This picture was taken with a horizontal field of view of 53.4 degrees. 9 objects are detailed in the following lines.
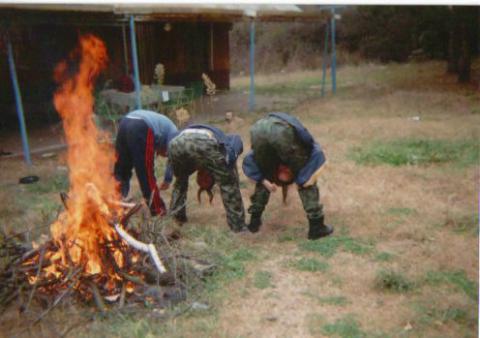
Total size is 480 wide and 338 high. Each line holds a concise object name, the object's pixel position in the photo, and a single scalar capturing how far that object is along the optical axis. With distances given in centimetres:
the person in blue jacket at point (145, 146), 510
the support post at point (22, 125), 812
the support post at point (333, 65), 1475
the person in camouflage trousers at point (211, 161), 481
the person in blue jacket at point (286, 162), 464
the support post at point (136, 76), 944
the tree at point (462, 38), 1354
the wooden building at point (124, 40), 903
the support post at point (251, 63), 1225
